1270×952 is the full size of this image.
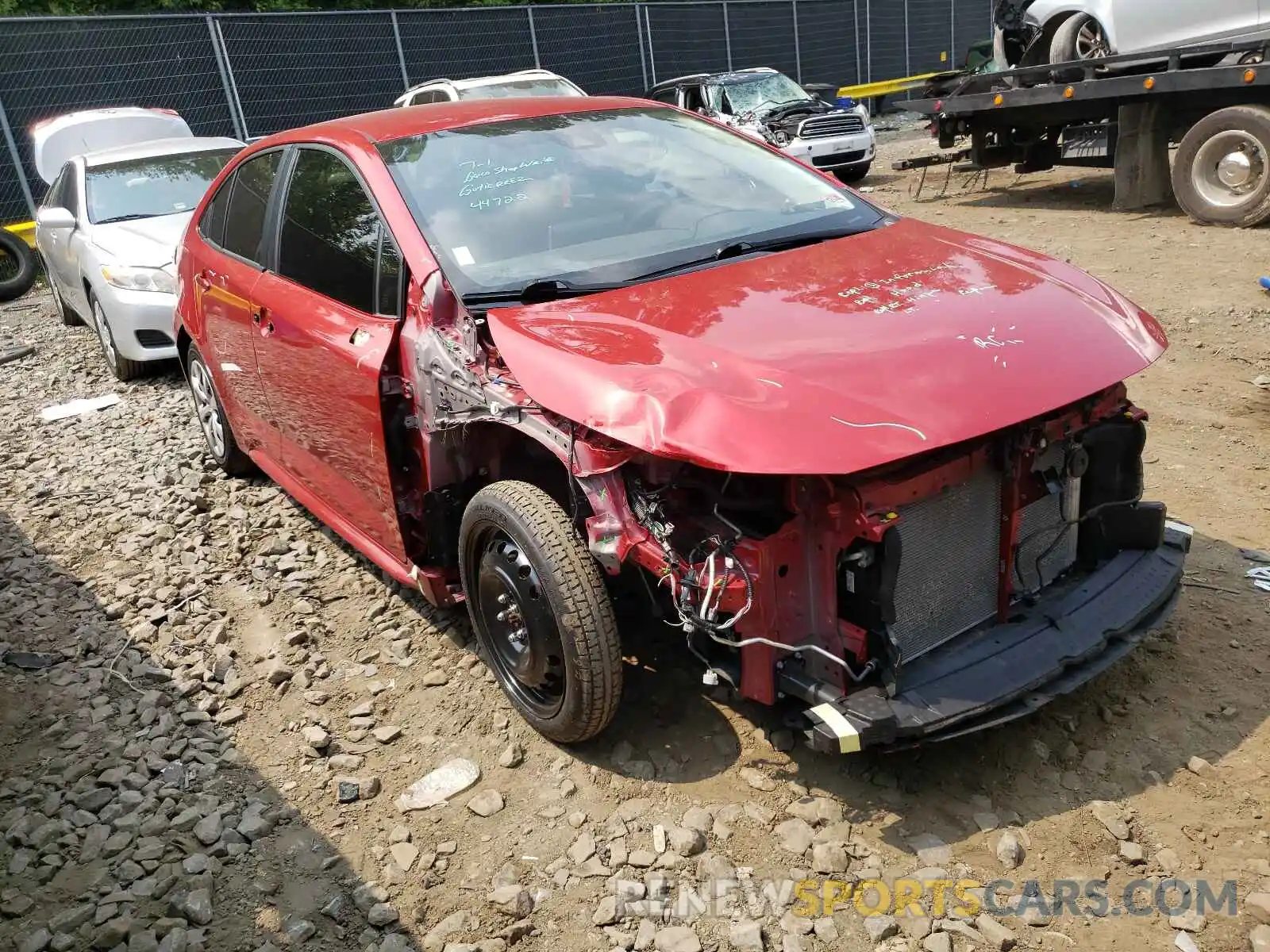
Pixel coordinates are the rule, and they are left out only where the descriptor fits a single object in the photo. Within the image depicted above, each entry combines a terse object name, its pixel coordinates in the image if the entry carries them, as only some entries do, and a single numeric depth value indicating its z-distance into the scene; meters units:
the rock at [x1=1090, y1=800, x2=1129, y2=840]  2.61
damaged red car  2.51
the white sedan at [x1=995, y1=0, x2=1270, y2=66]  8.75
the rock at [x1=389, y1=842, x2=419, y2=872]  2.79
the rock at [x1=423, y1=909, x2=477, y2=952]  2.52
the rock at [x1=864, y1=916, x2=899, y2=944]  2.40
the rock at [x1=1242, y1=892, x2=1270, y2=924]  2.34
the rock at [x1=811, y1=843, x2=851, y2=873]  2.59
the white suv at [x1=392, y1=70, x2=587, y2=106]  13.69
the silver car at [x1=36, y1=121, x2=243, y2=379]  7.21
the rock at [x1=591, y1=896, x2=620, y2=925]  2.53
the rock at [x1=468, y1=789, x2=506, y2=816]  2.96
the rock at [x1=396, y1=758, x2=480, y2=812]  3.04
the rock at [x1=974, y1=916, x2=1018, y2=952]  2.34
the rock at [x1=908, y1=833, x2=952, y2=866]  2.59
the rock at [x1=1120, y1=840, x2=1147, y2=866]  2.53
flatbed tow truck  8.51
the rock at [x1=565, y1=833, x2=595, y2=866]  2.73
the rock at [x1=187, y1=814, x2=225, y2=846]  2.94
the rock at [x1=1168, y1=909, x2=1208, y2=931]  2.34
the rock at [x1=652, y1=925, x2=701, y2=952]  2.42
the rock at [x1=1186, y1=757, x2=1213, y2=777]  2.80
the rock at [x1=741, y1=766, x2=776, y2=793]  2.90
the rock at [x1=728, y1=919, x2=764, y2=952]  2.40
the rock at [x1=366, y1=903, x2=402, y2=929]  2.59
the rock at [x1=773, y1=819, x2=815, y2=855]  2.68
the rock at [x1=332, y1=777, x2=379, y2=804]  3.08
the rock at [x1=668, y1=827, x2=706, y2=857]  2.69
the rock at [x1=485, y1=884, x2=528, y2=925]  2.58
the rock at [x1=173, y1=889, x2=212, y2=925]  2.66
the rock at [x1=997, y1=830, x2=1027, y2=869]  2.55
